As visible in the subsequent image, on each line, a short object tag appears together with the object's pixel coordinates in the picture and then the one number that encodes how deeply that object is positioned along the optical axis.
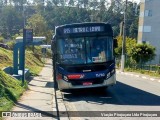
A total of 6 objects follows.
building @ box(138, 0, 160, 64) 52.06
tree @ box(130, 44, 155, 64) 33.03
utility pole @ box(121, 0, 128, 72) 32.12
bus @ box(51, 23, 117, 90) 12.65
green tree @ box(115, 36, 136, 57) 44.91
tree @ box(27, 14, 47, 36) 67.44
